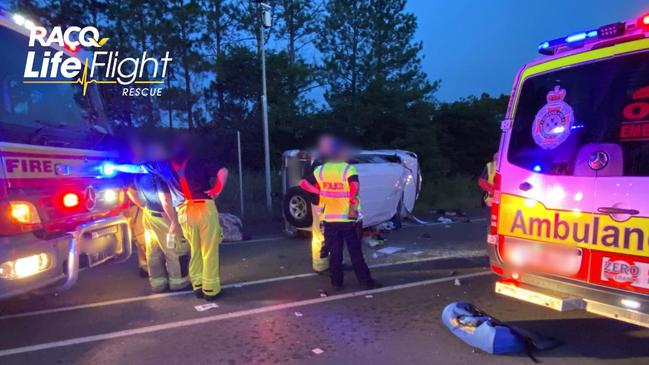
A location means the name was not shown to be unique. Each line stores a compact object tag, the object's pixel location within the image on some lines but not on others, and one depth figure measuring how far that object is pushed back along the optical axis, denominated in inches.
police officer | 213.9
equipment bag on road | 146.8
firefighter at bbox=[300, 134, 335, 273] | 225.0
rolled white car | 321.7
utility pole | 442.0
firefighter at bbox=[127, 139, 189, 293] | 201.3
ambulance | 130.4
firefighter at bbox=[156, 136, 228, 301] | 195.8
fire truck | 142.6
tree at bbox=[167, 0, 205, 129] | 640.4
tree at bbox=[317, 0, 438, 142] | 850.1
